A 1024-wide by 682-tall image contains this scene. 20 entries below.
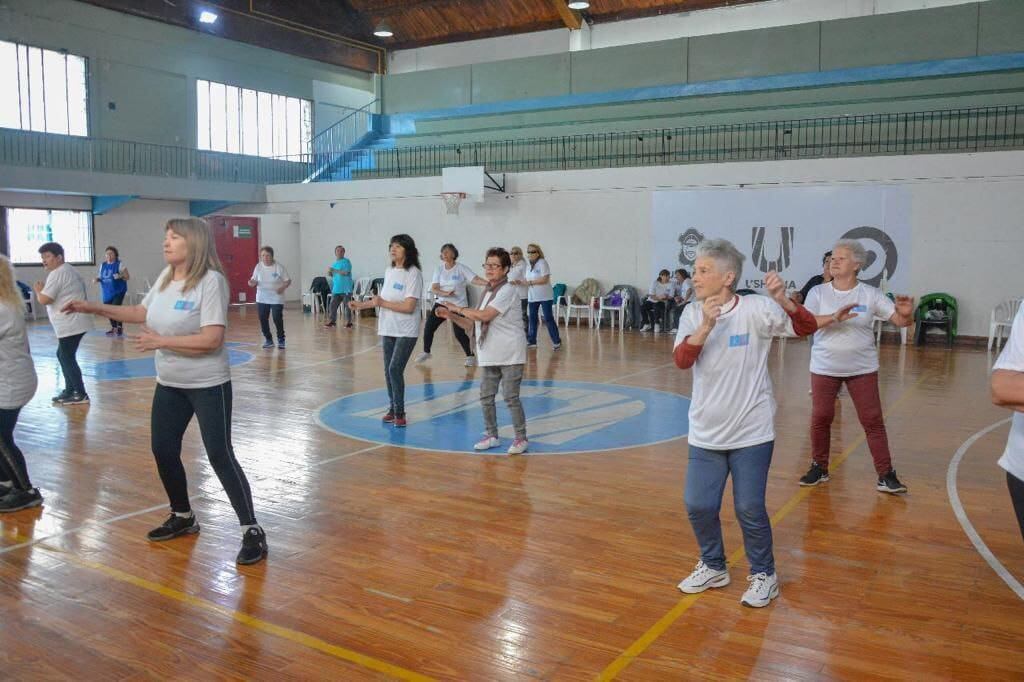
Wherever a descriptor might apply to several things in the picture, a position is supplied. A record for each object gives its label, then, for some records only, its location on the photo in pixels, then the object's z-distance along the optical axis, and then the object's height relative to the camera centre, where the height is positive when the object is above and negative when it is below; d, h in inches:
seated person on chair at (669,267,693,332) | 690.8 -19.9
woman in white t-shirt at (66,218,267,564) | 177.2 -16.7
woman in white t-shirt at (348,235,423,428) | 323.0 -18.7
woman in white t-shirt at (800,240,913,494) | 234.5 -21.9
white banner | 664.4 +33.3
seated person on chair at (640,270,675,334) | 712.4 -25.5
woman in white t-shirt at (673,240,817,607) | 155.9 -22.8
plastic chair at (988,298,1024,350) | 599.3 -35.7
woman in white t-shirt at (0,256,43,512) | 209.8 -28.2
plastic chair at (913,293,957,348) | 629.0 -33.7
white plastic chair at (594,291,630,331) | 729.6 -36.8
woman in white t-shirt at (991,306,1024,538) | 103.6 -15.2
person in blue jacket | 664.4 -8.7
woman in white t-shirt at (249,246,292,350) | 567.8 -13.0
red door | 968.3 +20.5
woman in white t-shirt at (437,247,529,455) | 275.9 -19.7
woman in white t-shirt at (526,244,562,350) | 581.3 -17.2
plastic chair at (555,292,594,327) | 769.6 -37.5
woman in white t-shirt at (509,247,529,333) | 567.5 -3.6
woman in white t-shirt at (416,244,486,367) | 466.3 -7.9
